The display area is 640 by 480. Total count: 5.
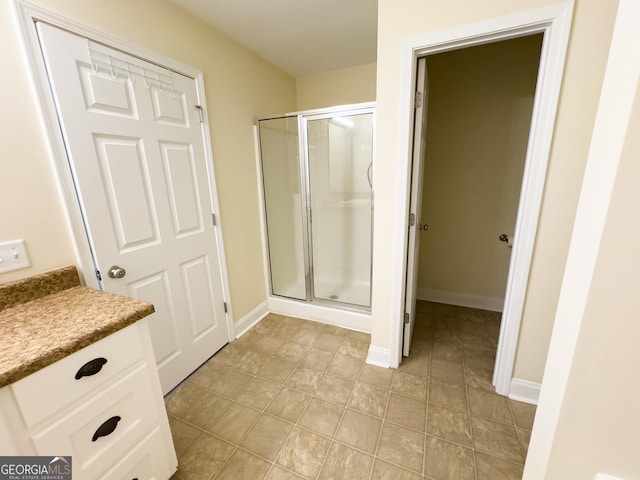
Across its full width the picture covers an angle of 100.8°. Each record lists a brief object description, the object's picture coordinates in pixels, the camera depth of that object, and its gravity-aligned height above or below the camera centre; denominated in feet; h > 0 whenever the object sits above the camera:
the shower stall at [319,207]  8.08 -0.92
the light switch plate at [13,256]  3.38 -0.87
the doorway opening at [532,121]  3.92 +0.89
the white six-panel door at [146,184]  4.01 +0.01
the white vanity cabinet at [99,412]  2.43 -2.35
